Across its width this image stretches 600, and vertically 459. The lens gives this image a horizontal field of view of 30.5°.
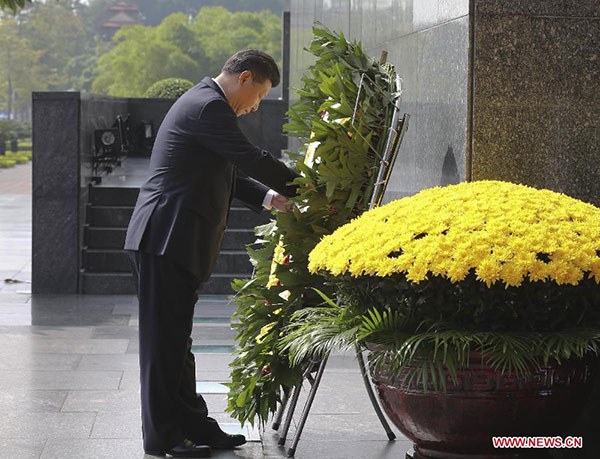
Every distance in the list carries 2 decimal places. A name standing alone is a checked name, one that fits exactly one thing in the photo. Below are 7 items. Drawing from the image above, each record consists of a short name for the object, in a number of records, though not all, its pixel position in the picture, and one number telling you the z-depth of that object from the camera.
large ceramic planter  3.83
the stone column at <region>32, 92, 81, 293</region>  11.76
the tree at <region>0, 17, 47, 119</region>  77.69
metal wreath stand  4.96
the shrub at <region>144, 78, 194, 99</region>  23.38
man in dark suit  5.32
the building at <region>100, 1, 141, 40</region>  124.75
